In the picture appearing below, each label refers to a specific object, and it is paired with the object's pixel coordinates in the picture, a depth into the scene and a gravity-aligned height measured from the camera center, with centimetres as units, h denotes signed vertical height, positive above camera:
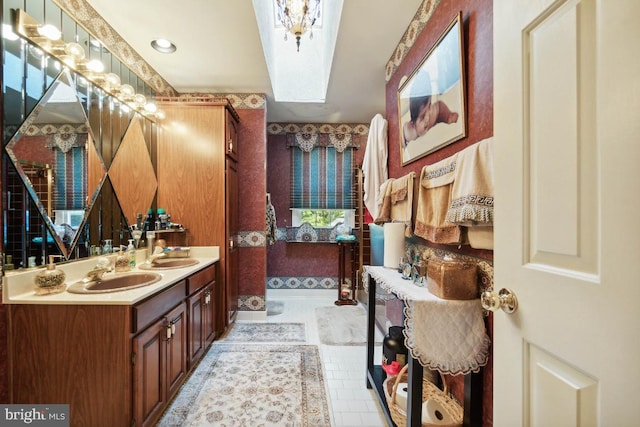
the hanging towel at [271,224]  354 -13
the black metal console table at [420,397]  120 -83
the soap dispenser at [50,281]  140 -35
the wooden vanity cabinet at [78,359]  132 -72
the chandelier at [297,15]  178 +135
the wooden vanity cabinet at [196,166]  271 +48
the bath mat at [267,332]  274 -128
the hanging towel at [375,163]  262 +51
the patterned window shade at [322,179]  428 +56
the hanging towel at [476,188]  108 +11
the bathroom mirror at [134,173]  215 +35
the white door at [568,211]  47 +1
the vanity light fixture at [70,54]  138 +95
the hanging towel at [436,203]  133 +6
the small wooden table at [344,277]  387 -94
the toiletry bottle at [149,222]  248 -8
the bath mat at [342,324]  276 -129
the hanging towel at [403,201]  177 +10
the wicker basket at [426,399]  135 -101
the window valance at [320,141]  420 +115
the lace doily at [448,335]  112 -51
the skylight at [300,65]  295 +180
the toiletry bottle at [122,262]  196 -36
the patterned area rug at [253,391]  166 -126
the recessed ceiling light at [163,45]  221 +142
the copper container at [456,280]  117 -29
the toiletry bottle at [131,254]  211 -32
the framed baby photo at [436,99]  139 +70
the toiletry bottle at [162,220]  252 -6
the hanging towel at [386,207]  213 +6
